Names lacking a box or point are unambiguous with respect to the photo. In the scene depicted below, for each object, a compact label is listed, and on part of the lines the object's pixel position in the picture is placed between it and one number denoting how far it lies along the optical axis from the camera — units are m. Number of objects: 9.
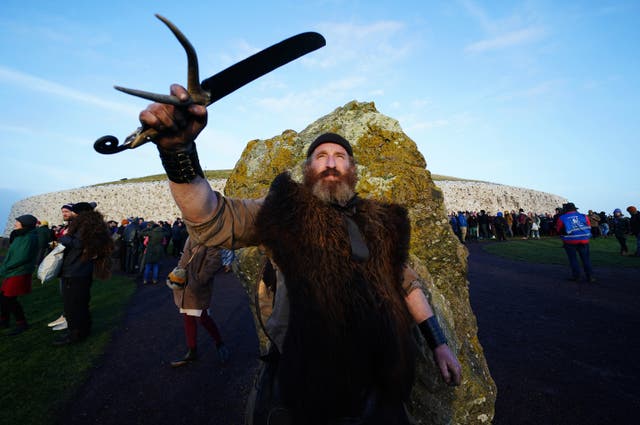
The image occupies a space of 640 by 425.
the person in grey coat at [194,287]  4.81
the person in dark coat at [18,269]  5.81
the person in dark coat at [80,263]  5.64
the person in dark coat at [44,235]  10.30
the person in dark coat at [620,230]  14.04
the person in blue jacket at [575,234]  8.69
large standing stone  2.68
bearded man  1.60
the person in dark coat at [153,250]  10.71
